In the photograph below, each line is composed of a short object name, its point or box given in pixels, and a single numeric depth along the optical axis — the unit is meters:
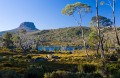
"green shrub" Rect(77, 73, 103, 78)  8.26
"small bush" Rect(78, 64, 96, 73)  12.06
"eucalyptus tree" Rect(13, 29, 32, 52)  47.15
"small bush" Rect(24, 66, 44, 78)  8.60
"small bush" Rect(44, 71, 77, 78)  7.77
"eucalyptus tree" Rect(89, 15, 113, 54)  27.90
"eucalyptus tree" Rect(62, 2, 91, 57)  25.94
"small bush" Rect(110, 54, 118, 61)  24.22
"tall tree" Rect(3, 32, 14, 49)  52.63
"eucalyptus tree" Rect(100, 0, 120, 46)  15.77
